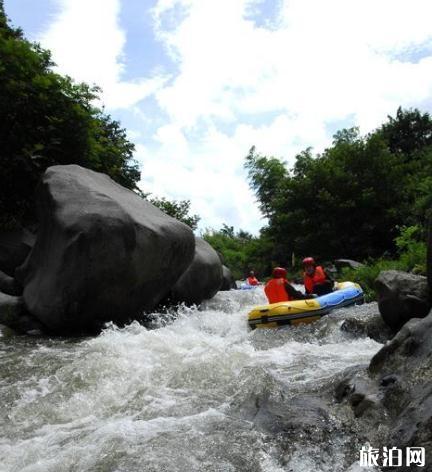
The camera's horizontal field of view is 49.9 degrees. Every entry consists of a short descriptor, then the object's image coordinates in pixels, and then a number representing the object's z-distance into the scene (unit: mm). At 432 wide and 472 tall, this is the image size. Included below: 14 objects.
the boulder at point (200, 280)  12367
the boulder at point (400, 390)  2979
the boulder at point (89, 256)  8195
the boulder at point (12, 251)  10828
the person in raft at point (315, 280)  10750
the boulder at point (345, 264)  17284
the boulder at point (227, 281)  19912
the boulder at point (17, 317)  8719
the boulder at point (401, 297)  6805
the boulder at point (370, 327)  7172
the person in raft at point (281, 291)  9836
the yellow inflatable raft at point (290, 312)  8805
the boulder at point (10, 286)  10117
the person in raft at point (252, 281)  24922
